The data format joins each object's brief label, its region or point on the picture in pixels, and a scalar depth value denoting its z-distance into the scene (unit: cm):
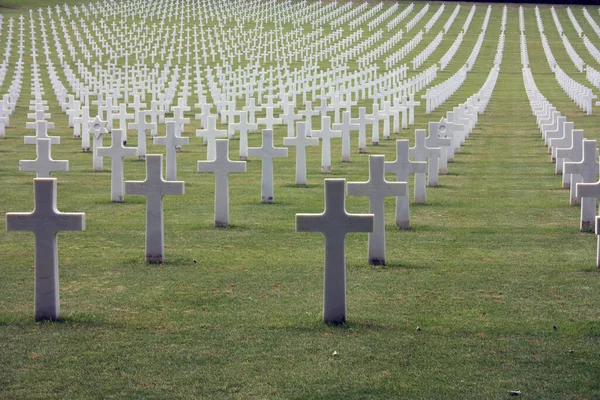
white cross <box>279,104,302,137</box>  2294
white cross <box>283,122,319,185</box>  1623
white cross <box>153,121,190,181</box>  1620
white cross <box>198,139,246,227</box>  1229
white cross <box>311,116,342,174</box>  1834
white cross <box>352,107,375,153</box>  2123
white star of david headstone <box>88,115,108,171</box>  1752
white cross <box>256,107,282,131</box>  2109
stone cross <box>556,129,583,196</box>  1420
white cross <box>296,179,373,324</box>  814
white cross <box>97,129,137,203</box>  1429
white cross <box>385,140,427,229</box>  1235
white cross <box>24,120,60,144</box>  1733
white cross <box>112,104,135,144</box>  2246
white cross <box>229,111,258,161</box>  1959
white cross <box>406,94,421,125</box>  2878
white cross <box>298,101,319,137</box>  2238
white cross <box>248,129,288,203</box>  1429
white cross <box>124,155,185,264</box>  1023
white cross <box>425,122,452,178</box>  1655
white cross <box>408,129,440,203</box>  1461
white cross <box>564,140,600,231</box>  1208
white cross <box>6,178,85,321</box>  816
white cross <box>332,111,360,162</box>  2003
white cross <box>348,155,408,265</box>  983
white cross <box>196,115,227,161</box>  1888
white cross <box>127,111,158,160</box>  1912
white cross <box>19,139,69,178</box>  1248
